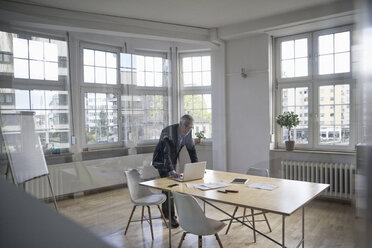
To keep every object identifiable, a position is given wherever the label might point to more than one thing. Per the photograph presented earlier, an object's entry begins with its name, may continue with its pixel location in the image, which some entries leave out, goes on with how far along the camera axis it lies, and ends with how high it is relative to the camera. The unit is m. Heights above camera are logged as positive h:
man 3.41 -0.39
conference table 2.10 -0.70
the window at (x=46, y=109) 2.82 +0.11
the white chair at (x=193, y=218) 2.21 -0.85
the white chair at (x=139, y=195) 3.15 -0.96
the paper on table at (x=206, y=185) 2.72 -0.71
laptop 2.97 -0.61
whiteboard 2.26 -0.26
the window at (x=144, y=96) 4.21 +0.34
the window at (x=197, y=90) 4.79 +0.47
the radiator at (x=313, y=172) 2.49 -0.66
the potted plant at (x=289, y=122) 3.73 -0.10
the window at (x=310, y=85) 2.40 +0.36
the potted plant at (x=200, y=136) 4.88 -0.36
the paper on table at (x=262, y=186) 2.62 -0.70
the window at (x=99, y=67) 3.56 +0.70
